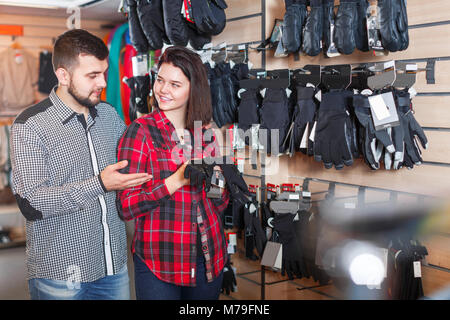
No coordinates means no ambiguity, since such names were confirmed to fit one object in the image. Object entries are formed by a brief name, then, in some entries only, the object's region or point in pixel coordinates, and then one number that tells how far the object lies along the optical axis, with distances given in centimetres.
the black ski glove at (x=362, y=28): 252
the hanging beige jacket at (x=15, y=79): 463
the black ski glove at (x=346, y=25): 252
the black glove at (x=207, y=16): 293
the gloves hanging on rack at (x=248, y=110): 294
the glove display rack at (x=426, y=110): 246
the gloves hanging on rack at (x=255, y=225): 297
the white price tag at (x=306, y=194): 294
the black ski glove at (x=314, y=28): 266
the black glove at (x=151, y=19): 320
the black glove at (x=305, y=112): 271
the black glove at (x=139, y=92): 363
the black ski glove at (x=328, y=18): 265
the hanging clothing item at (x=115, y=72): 438
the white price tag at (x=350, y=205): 268
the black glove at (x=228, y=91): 309
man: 166
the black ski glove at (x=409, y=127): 242
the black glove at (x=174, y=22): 302
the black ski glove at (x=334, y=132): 255
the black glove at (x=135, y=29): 336
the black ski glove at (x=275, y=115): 282
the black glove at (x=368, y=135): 243
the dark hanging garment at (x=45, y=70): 475
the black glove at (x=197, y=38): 323
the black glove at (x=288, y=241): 287
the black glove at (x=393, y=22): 237
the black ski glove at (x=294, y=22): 276
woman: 186
